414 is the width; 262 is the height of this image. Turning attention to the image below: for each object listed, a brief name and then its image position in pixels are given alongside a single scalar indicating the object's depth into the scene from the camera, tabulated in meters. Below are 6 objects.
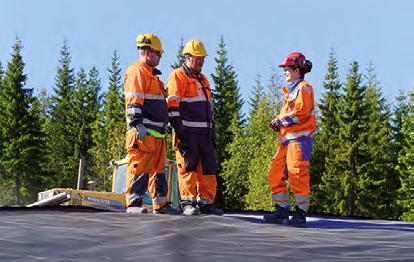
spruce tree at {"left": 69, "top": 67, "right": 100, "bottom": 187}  41.53
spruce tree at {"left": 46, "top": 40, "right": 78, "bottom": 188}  41.03
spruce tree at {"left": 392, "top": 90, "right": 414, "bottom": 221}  31.78
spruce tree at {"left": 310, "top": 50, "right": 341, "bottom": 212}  33.53
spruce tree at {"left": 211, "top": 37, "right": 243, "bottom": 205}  38.38
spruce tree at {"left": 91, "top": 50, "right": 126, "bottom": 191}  36.22
